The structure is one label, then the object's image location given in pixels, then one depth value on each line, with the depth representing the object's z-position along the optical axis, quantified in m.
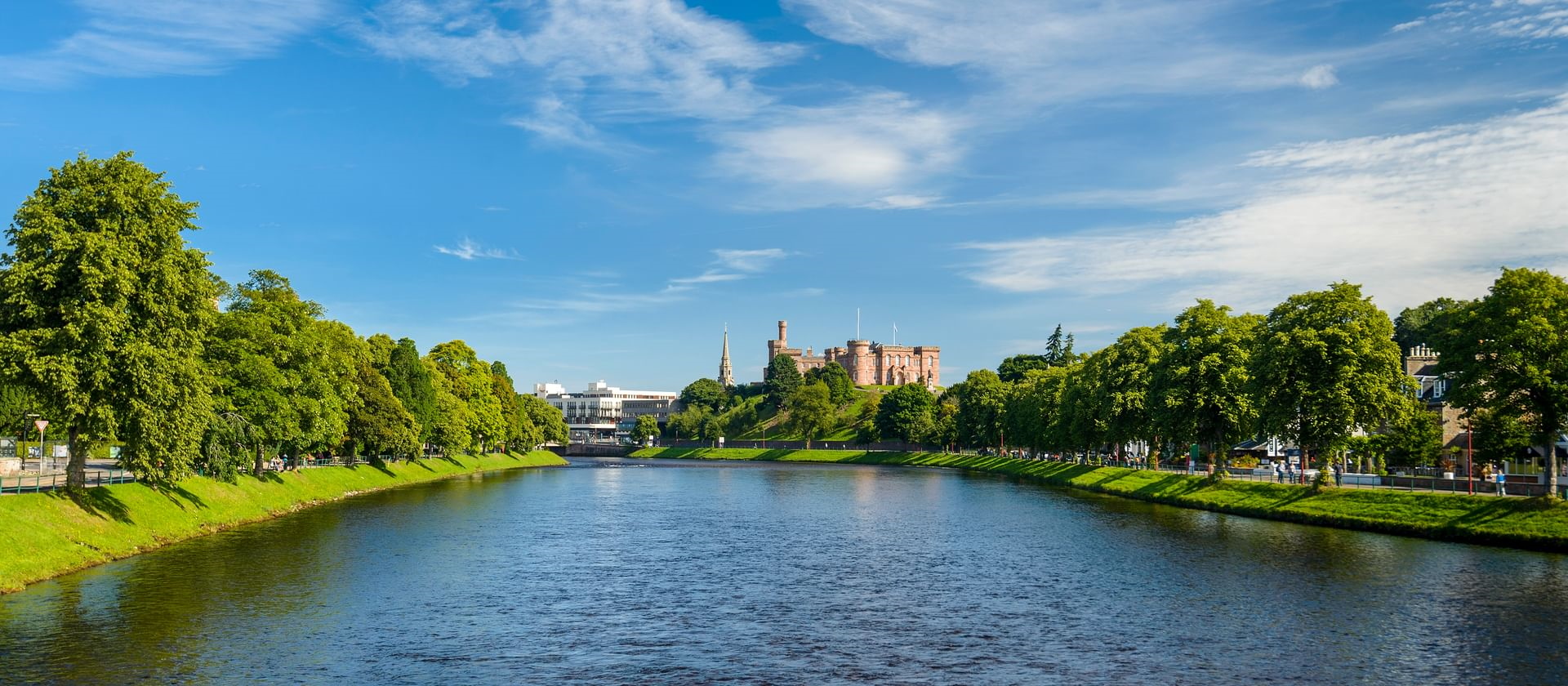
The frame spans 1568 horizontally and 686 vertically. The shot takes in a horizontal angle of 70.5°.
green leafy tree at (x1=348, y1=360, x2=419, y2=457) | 114.81
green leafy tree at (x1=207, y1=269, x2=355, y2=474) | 79.06
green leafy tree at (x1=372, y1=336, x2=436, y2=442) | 135.50
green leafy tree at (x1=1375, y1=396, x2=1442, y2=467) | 92.25
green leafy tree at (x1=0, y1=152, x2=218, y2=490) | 51.53
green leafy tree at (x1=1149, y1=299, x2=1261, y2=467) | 95.19
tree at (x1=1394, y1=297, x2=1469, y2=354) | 68.39
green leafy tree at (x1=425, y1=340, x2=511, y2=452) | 168.25
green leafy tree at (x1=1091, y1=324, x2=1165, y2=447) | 111.69
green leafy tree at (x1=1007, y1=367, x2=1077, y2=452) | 147.12
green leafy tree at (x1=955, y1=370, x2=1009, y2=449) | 189.88
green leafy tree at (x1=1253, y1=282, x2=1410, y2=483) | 75.94
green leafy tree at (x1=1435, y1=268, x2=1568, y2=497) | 61.00
